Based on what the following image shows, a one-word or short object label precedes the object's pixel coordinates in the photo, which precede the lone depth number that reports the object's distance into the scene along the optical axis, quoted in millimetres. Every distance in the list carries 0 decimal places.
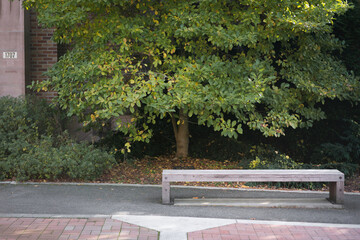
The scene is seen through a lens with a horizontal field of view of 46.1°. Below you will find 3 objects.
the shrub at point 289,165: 8192
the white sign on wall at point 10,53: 10062
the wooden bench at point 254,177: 6223
